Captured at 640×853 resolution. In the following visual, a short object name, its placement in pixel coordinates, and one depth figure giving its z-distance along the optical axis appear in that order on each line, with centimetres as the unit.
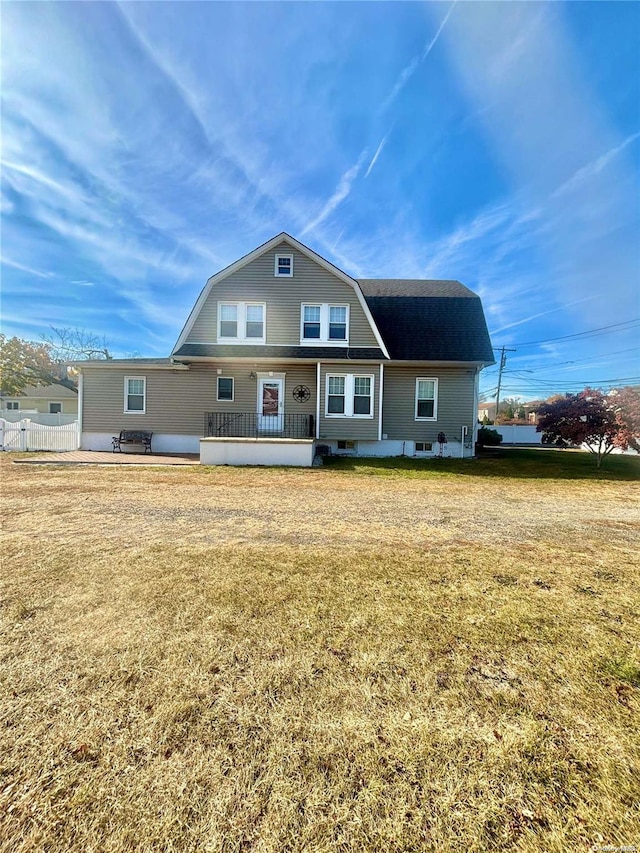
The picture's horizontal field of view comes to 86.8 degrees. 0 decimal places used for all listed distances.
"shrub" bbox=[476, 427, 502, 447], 2052
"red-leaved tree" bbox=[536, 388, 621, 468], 1180
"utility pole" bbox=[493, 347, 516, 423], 4012
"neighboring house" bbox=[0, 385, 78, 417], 3362
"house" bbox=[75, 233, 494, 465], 1314
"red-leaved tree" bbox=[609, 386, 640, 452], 1127
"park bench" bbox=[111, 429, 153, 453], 1362
